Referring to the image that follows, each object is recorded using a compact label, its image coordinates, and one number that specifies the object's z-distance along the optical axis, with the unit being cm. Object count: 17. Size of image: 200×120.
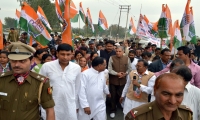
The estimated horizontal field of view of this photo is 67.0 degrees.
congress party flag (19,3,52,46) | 429
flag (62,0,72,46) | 366
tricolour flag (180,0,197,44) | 462
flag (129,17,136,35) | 1166
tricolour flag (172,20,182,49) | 475
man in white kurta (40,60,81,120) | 237
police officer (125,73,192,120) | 114
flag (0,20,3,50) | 386
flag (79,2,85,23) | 778
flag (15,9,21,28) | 861
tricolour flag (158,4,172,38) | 524
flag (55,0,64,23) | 412
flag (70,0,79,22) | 574
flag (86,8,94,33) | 808
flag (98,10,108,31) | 898
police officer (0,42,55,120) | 148
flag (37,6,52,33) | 515
